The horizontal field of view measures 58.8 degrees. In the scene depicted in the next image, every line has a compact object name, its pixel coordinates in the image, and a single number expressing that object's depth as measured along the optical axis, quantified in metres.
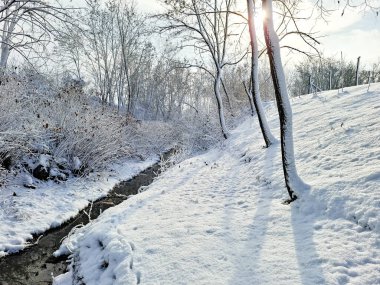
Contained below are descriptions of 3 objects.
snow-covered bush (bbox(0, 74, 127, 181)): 9.02
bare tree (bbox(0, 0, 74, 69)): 5.69
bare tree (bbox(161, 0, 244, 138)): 15.49
